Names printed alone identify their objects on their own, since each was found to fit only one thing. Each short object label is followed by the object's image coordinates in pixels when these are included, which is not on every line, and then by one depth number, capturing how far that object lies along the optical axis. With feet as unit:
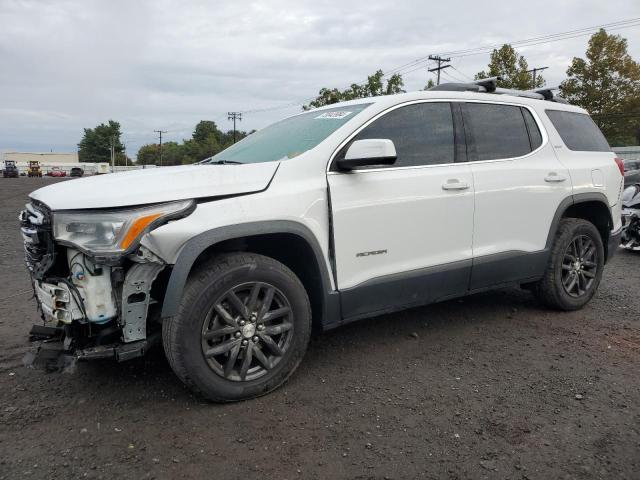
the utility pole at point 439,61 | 136.77
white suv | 8.61
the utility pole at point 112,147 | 326.85
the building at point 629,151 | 105.42
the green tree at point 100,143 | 364.99
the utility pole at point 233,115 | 246.88
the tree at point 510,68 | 96.94
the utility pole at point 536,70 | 146.05
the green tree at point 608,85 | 98.02
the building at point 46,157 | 368.25
